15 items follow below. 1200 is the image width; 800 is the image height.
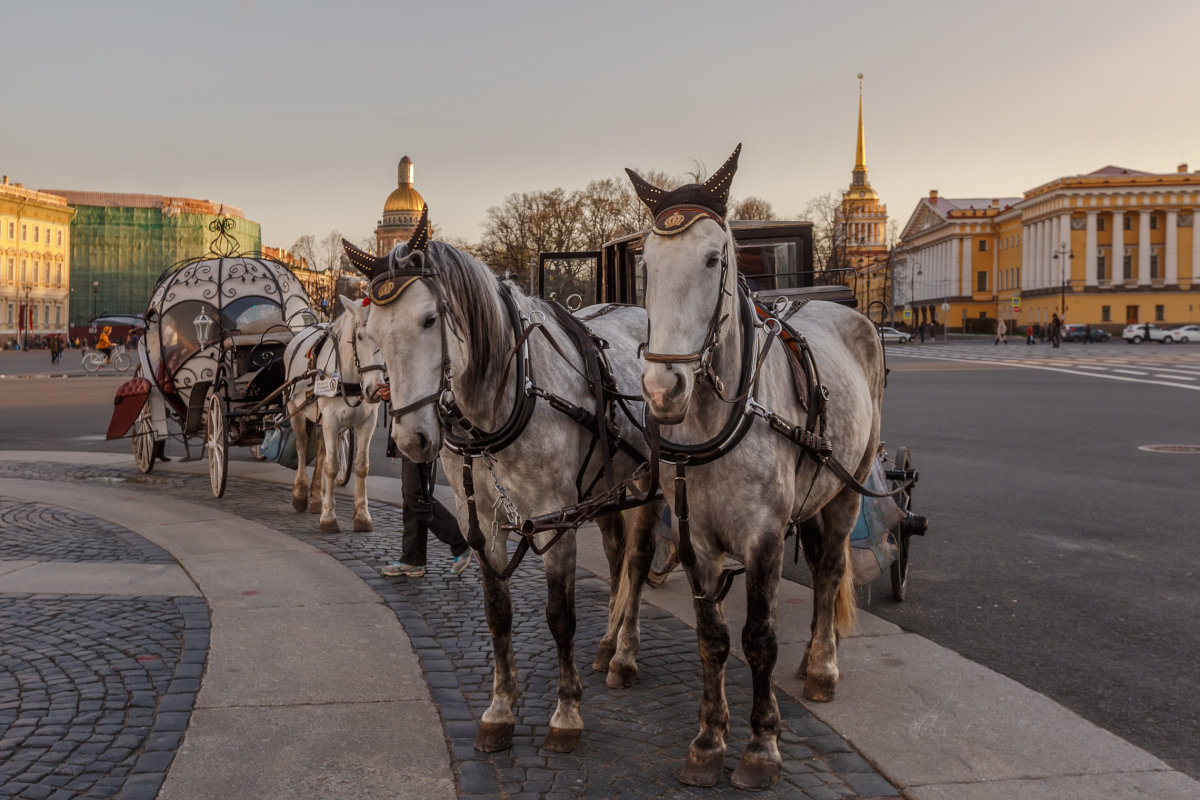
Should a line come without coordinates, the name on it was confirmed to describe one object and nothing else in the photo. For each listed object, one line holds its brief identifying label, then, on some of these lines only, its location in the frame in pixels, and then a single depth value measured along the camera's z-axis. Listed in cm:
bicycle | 4400
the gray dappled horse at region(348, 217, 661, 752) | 412
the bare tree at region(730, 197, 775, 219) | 6843
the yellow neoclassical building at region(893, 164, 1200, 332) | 9938
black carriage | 672
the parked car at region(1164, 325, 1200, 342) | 7162
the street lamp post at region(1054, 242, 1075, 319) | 9606
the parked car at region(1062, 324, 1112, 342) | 7819
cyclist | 5069
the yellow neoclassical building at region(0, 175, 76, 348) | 9969
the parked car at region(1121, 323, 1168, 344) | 7362
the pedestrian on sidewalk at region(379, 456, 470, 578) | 752
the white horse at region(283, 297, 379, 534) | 907
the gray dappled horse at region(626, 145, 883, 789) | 363
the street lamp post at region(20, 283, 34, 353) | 8875
